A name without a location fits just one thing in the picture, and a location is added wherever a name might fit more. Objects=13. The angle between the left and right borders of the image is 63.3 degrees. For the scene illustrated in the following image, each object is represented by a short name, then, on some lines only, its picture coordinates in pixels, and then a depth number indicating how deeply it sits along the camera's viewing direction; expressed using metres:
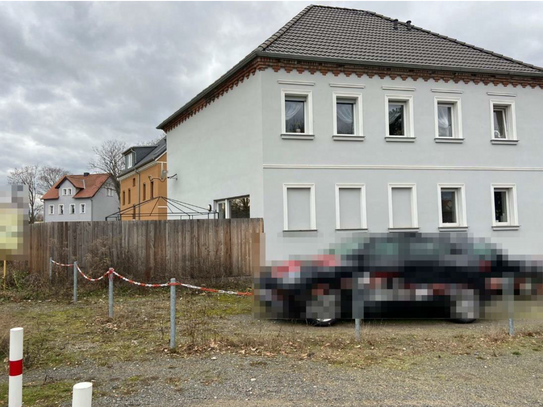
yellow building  26.14
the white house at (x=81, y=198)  65.25
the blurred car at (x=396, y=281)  7.93
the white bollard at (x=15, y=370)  3.53
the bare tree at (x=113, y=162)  54.00
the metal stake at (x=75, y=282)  11.01
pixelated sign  10.85
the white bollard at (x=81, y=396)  2.61
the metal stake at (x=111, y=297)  8.95
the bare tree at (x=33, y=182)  70.12
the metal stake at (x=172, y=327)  6.68
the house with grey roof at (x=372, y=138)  14.33
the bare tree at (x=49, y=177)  75.56
